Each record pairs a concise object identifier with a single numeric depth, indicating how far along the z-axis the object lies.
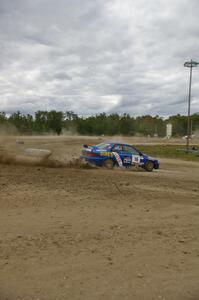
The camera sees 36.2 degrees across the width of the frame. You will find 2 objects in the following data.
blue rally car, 13.33
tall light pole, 30.31
